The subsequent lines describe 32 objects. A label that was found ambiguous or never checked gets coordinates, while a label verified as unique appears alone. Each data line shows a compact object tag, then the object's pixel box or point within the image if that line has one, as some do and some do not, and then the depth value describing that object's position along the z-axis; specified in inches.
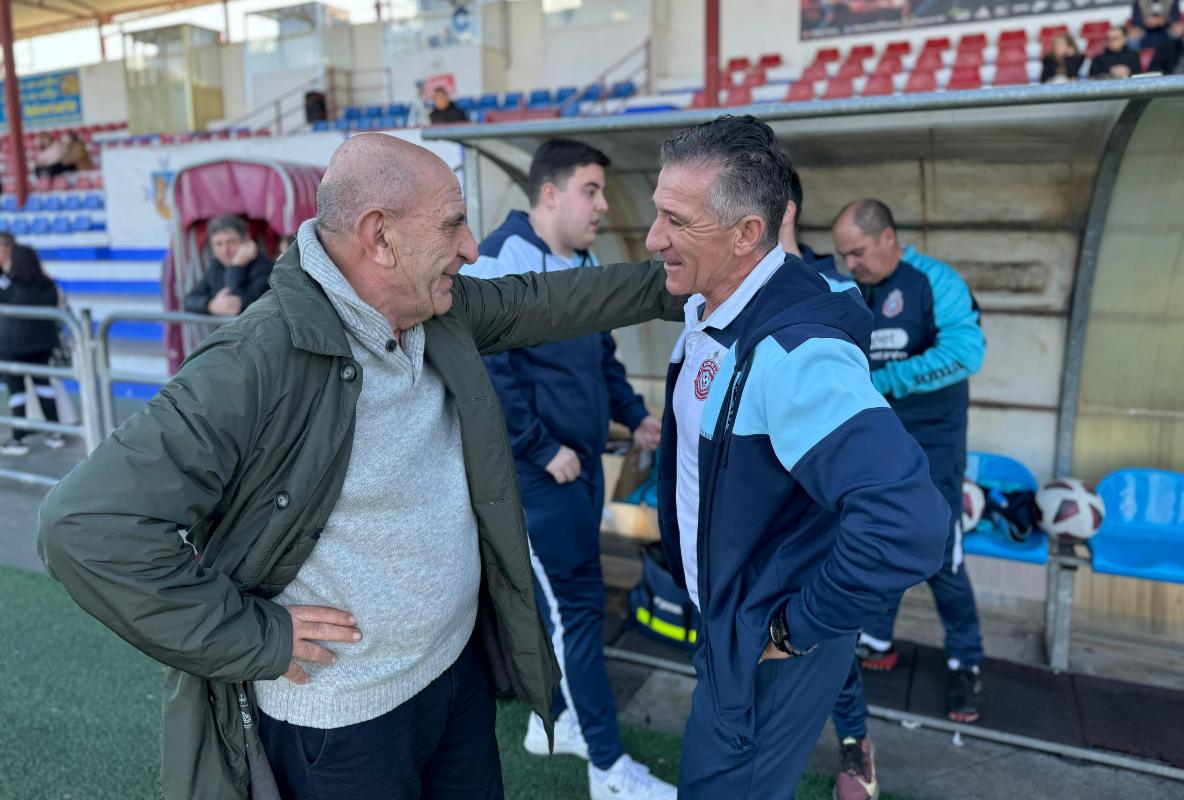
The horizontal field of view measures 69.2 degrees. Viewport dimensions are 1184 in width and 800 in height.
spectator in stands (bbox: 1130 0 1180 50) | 333.4
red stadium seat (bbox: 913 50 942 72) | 454.3
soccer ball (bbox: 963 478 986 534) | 139.6
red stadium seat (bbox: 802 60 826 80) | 485.1
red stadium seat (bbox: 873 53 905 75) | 462.0
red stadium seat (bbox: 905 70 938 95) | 438.9
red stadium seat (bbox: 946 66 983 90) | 420.5
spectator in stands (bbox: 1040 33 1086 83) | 344.5
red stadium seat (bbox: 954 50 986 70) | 445.1
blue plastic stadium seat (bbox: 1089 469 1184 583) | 125.8
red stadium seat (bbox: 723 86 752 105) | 490.6
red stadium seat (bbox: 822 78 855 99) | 456.8
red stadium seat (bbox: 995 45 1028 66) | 431.8
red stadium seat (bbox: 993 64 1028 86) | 418.0
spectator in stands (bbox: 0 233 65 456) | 247.0
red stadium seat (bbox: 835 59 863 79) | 467.5
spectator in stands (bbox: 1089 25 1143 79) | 322.0
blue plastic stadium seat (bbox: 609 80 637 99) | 538.0
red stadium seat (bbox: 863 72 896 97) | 442.9
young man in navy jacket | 105.1
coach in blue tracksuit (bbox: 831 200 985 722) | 119.5
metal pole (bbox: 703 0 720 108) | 377.1
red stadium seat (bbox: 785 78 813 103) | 467.3
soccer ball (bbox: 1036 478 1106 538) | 134.2
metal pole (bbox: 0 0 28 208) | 571.5
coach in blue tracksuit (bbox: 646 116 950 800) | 54.4
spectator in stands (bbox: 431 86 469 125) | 409.4
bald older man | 49.1
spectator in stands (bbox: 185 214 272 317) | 193.2
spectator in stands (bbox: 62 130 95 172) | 713.0
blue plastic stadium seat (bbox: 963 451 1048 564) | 132.3
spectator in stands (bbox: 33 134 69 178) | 698.8
